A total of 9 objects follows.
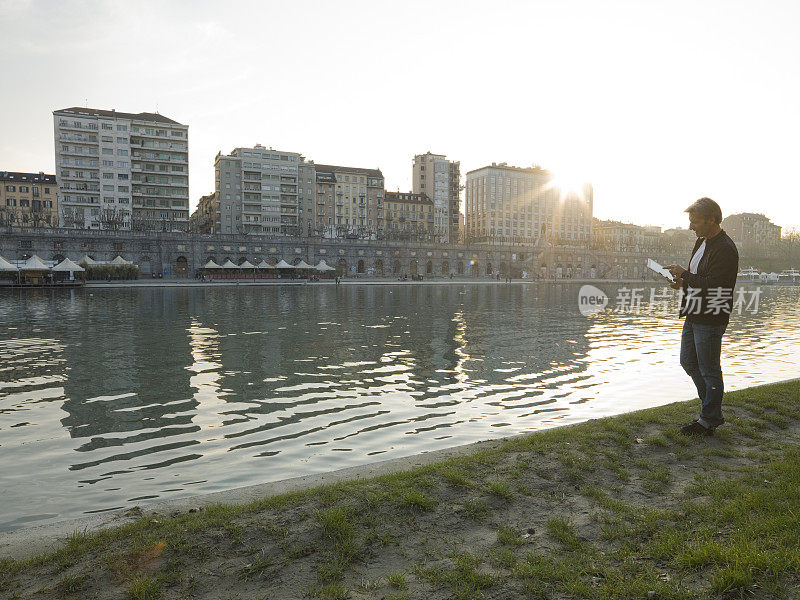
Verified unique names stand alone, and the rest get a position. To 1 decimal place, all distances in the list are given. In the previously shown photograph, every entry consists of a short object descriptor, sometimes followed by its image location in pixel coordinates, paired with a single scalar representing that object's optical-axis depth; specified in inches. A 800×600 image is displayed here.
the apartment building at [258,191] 4847.4
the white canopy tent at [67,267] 2212.6
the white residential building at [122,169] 4156.0
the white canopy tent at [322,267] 3225.9
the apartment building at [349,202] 5285.4
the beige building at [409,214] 5674.2
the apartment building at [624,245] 7204.7
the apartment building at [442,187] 6112.2
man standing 264.7
